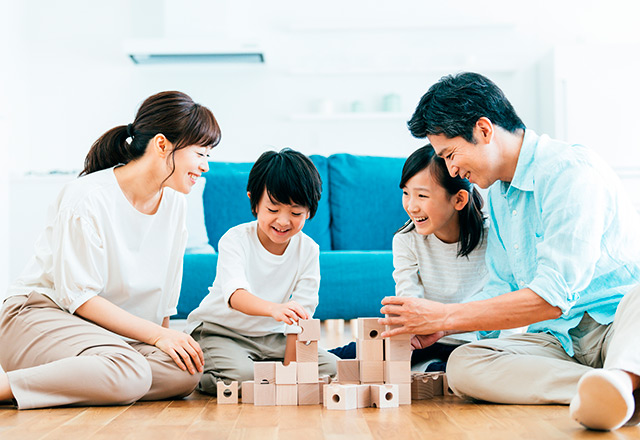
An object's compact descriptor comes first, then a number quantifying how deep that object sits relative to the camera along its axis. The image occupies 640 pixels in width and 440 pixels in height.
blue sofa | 3.54
